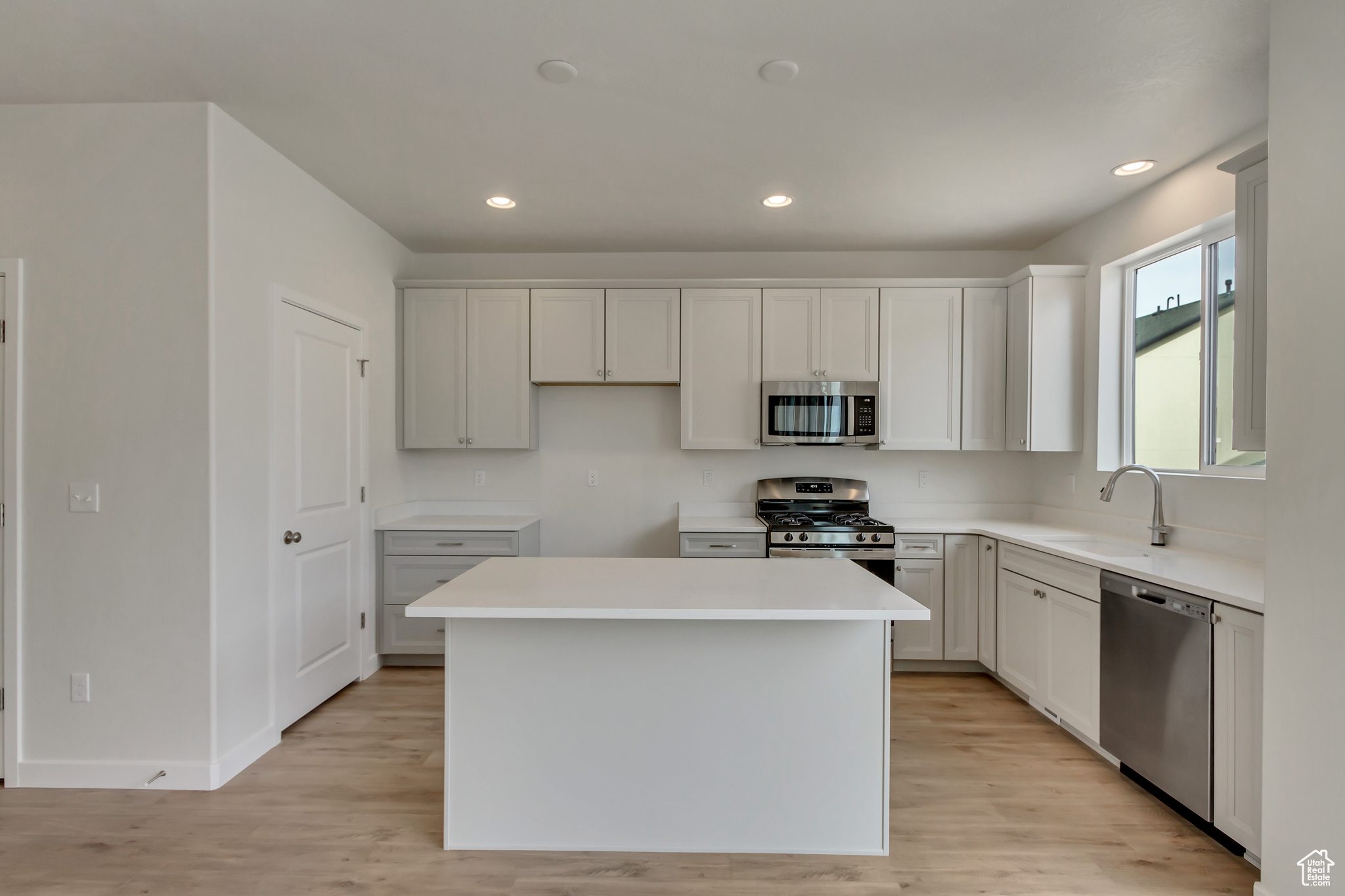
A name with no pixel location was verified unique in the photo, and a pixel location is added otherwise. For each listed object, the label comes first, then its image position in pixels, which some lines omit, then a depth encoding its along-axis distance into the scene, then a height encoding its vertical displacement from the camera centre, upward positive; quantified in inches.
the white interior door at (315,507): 113.9 -12.0
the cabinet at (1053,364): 145.8 +18.4
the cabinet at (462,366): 161.9 +19.4
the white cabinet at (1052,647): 108.0 -37.0
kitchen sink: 119.3 -19.4
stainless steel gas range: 146.8 -18.1
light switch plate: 95.7 -8.2
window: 111.8 +16.2
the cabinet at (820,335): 159.3 +27.0
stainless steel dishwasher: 84.1 -33.6
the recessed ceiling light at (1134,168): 113.4 +48.9
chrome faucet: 116.9 -12.6
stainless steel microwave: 158.6 +7.7
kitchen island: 81.4 -35.9
